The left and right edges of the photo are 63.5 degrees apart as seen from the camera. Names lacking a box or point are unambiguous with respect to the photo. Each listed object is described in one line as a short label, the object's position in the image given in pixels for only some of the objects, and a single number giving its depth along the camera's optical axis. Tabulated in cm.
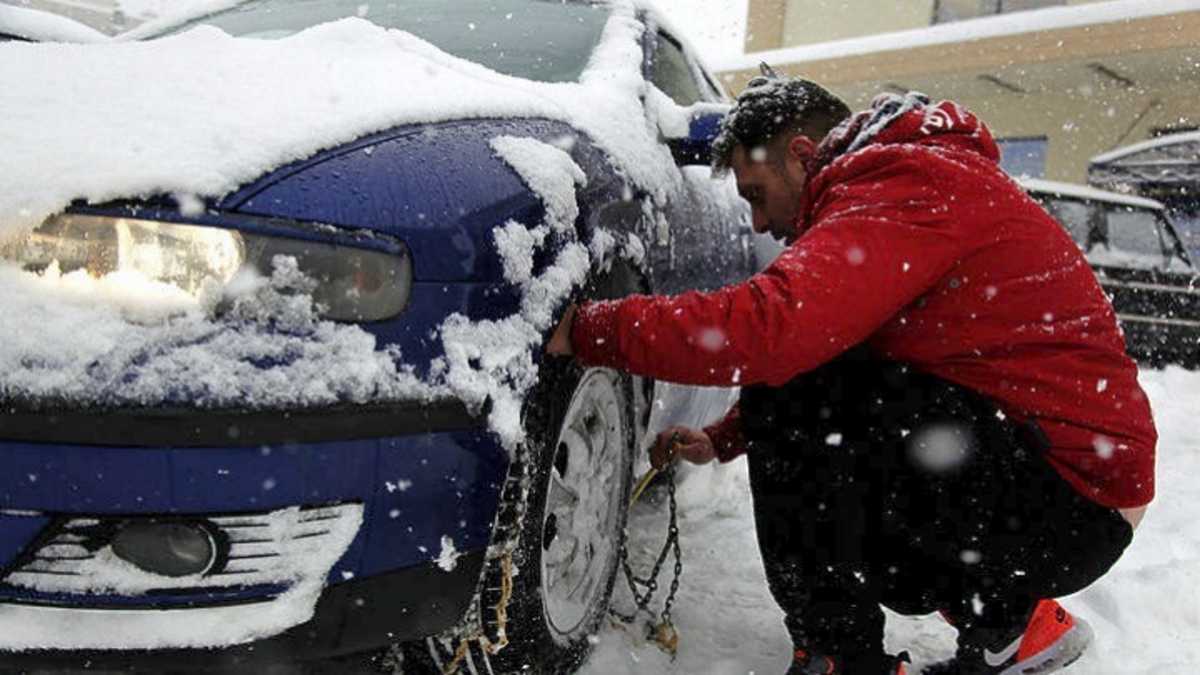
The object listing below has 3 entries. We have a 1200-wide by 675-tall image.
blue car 113
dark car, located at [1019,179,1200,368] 660
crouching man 146
